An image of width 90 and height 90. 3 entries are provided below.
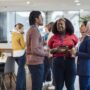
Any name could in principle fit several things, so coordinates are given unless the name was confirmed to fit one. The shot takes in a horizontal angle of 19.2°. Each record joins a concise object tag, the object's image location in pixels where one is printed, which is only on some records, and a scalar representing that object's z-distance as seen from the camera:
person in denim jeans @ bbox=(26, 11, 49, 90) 3.38
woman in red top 3.48
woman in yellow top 5.04
